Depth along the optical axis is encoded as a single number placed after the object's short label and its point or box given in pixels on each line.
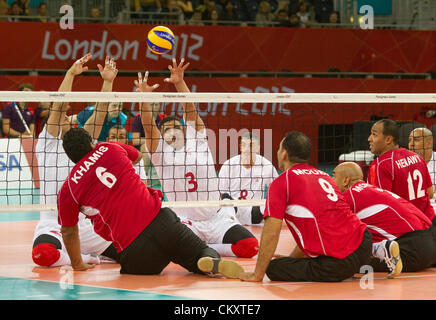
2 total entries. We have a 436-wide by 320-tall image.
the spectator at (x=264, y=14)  19.48
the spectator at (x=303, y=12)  19.95
